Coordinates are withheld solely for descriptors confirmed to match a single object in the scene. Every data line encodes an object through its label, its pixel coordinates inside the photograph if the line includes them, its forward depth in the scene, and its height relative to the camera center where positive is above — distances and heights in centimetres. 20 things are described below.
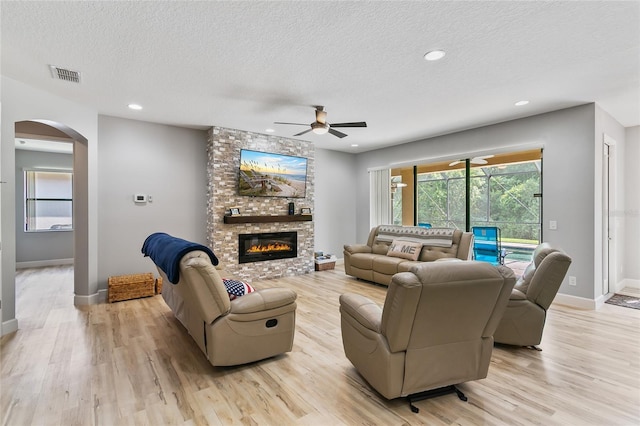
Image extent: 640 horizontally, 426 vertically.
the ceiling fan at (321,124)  412 +121
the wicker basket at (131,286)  440 -111
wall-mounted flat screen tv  560 +75
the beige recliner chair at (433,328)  177 -76
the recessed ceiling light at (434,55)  272 +146
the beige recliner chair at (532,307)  280 -91
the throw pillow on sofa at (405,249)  527 -67
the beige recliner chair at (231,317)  236 -88
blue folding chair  508 -57
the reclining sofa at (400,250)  502 -69
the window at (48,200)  710 +33
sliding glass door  568 +38
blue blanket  243 -35
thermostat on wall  491 +25
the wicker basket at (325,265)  670 -120
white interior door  442 -7
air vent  308 +149
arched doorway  428 -13
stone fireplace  535 +15
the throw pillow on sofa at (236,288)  275 -72
